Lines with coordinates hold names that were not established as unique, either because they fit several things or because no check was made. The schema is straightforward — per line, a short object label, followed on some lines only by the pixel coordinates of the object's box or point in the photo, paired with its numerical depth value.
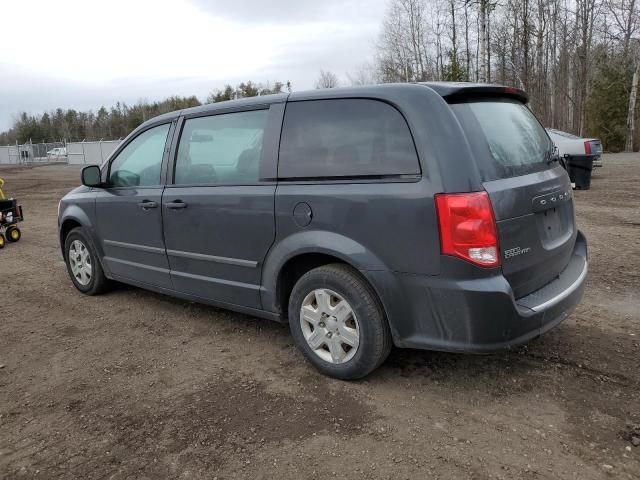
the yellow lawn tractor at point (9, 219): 8.68
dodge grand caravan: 2.86
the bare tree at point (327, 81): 50.97
